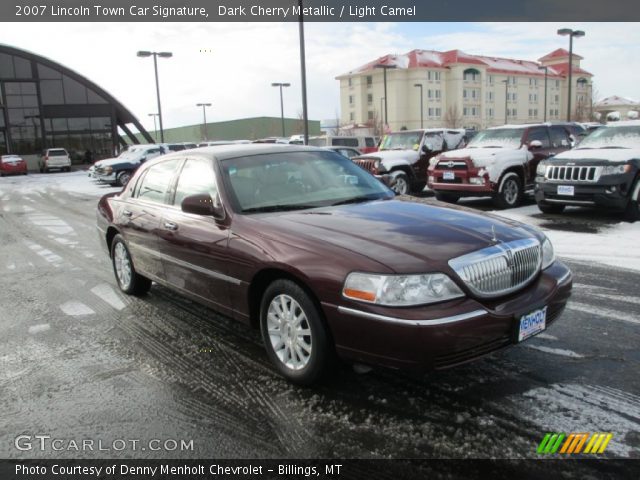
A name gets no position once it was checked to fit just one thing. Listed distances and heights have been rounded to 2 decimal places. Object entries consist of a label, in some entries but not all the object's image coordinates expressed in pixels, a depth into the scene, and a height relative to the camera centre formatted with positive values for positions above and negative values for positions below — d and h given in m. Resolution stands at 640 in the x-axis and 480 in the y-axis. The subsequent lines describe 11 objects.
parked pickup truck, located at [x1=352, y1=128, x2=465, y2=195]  14.05 -0.22
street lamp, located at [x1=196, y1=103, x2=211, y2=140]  54.62 +4.87
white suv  38.66 -0.13
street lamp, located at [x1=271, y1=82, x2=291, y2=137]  46.24 +5.56
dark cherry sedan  3.00 -0.72
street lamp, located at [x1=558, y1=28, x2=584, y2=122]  27.41 +5.41
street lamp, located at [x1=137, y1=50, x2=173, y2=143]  29.28 +5.39
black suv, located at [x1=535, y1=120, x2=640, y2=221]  9.17 -0.63
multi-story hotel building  83.75 +8.67
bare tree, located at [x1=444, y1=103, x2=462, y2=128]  78.06 +3.86
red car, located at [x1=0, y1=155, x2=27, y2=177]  36.63 -0.40
